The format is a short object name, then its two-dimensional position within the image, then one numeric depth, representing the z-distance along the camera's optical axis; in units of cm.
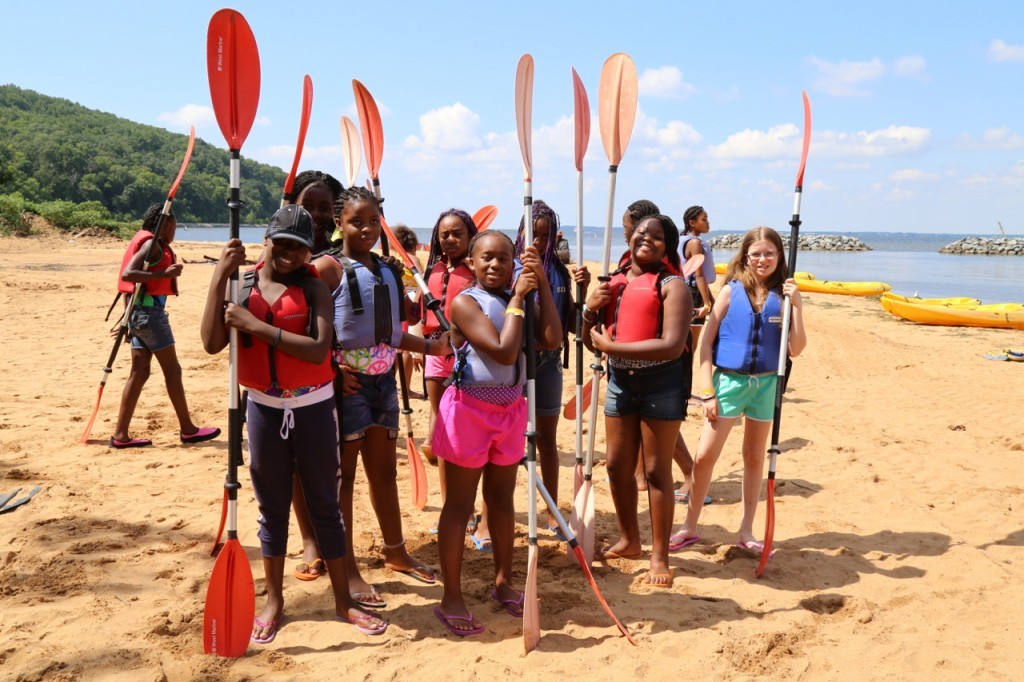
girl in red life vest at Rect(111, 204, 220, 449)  595
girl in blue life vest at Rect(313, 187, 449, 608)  373
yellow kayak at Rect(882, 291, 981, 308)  1803
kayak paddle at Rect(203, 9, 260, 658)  336
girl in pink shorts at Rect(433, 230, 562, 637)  346
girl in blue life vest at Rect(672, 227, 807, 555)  451
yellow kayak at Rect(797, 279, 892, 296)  2353
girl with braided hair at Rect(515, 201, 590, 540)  464
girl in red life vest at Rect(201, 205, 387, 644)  321
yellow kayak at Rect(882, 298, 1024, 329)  1612
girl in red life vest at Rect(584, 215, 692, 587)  400
